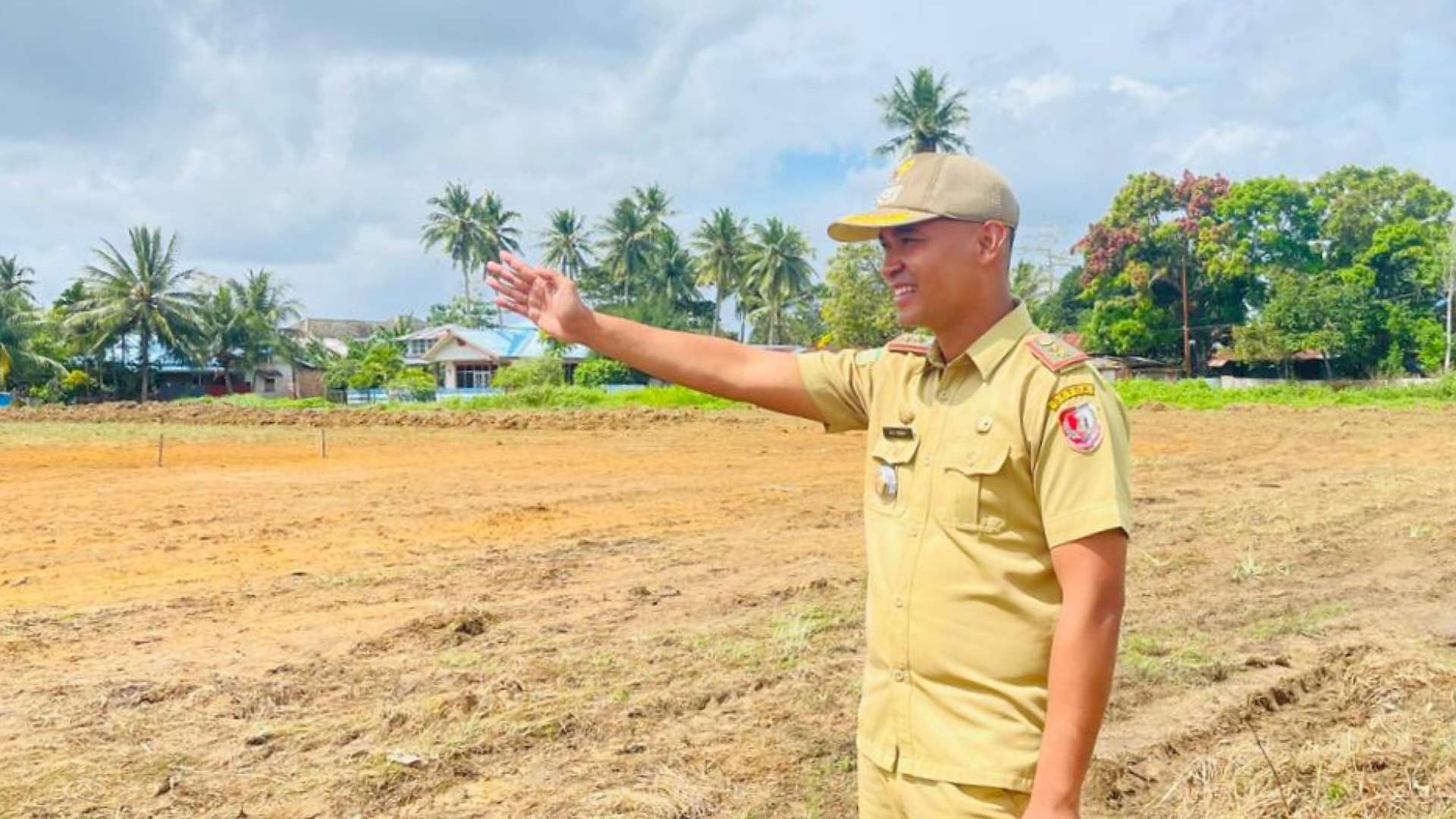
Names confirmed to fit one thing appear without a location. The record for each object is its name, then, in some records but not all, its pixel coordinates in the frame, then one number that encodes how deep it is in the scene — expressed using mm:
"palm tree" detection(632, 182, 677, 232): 60719
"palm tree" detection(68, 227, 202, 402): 49750
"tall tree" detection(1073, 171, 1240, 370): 46250
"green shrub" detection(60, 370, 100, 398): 47719
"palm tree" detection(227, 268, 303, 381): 54719
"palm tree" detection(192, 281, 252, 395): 53031
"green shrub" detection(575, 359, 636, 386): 47844
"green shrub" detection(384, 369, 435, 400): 44062
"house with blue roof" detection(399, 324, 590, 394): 54906
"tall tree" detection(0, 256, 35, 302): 55406
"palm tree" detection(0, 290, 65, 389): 45844
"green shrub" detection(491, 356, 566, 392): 44312
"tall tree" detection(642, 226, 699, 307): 60188
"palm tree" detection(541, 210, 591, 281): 62219
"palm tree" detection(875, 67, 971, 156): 48688
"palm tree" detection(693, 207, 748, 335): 58906
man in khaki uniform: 1694
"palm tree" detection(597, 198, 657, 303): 59844
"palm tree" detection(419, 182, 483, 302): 64188
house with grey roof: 58469
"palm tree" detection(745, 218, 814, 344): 57094
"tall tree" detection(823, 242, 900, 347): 48094
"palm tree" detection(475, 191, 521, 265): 63500
